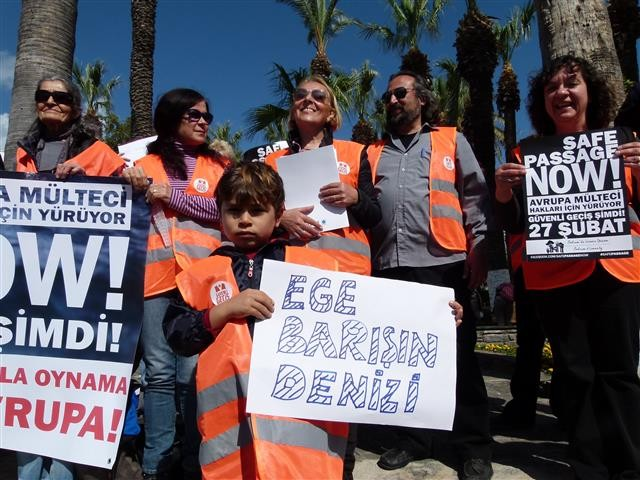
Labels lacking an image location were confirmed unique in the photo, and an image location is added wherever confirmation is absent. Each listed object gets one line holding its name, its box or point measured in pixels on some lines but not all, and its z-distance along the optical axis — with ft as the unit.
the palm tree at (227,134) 117.73
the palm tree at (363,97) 70.12
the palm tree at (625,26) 34.81
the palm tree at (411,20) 65.77
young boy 6.52
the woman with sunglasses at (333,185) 8.50
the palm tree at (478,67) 51.34
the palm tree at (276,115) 55.01
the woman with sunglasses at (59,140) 9.20
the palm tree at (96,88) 97.81
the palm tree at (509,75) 71.82
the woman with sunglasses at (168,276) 9.23
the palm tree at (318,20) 60.85
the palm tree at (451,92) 75.66
